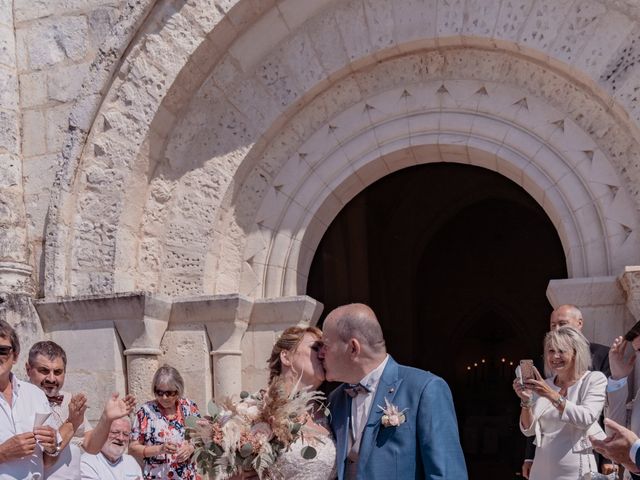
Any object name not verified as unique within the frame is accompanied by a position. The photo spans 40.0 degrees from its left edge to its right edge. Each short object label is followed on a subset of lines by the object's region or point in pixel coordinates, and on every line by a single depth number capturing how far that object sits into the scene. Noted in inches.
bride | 118.0
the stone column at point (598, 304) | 204.5
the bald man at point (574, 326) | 182.1
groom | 109.0
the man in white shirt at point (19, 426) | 141.6
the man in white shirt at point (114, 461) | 172.9
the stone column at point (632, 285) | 194.5
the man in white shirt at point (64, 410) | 153.3
